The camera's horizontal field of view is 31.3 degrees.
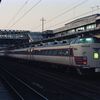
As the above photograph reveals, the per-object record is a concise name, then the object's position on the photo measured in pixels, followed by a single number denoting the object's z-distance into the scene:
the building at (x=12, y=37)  57.66
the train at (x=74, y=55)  13.33
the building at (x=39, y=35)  64.12
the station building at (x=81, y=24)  47.33
